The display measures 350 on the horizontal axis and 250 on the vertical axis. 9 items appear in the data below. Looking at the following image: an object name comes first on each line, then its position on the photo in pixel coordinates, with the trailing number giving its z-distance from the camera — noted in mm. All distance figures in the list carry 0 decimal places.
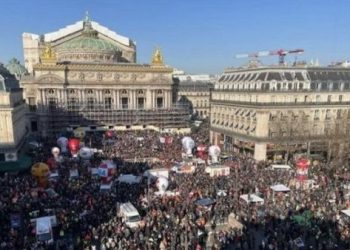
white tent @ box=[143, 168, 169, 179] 37094
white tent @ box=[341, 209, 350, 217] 27759
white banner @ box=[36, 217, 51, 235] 23625
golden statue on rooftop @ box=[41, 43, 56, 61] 71750
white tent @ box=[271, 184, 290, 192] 34219
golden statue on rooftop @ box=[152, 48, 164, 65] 80125
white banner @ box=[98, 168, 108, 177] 36428
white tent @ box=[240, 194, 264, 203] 31155
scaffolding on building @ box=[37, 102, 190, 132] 70625
